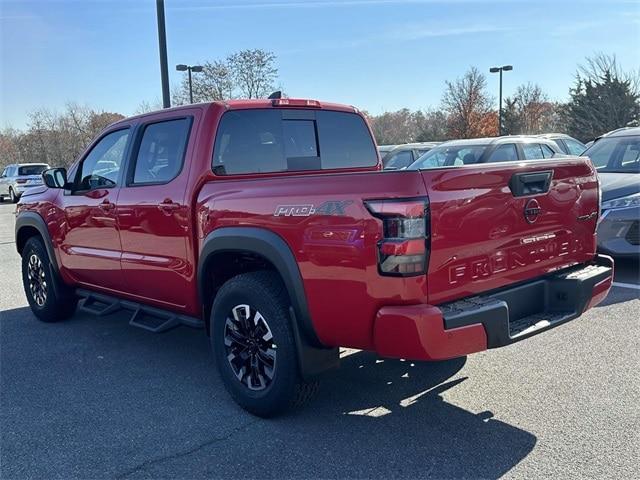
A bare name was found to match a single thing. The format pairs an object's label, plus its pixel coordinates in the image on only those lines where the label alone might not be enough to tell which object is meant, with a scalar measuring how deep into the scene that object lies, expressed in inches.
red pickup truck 112.3
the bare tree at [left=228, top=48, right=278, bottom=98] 1123.3
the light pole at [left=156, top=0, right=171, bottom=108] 405.4
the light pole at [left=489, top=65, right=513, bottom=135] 1231.5
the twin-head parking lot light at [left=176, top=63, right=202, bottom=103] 960.3
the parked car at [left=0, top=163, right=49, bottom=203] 1008.2
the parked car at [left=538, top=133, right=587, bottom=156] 507.8
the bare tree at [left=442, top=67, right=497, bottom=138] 1508.4
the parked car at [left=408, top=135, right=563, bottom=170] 382.6
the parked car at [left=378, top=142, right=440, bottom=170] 566.6
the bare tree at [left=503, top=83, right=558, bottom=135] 1509.6
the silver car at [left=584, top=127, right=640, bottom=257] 261.6
